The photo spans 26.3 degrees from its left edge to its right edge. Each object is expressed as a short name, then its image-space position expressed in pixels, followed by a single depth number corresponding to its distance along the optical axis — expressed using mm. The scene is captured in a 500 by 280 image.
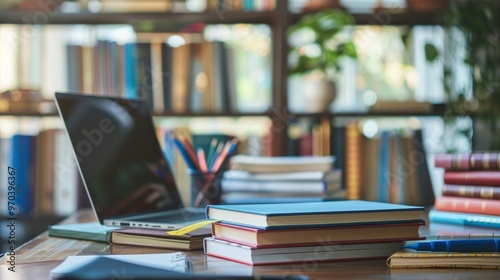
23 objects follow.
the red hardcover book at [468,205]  1675
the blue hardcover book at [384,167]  3103
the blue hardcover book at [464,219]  1661
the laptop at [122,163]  1610
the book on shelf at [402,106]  3161
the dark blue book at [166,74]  3086
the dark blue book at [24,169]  3012
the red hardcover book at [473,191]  1681
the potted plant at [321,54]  2991
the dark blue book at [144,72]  3072
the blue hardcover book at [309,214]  1296
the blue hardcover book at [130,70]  3061
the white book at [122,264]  1145
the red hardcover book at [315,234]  1293
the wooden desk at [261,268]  1243
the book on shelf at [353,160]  3112
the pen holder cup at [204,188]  1897
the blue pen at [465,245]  1314
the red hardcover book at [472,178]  1677
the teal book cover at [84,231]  1548
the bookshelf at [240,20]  3042
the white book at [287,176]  1944
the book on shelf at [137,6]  3067
